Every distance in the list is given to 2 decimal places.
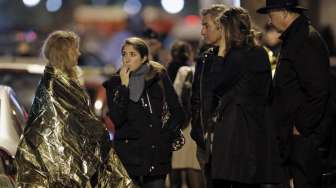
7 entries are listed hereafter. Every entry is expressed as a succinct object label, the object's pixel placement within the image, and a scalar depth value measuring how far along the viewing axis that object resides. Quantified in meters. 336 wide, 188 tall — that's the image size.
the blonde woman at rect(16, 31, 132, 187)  18.06
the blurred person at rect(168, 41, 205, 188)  24.28
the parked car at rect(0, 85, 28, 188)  18.64
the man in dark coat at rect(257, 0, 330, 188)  17.03
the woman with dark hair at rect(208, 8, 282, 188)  17.59
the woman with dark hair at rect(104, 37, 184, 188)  20.05
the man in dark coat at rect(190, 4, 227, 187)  17.98
